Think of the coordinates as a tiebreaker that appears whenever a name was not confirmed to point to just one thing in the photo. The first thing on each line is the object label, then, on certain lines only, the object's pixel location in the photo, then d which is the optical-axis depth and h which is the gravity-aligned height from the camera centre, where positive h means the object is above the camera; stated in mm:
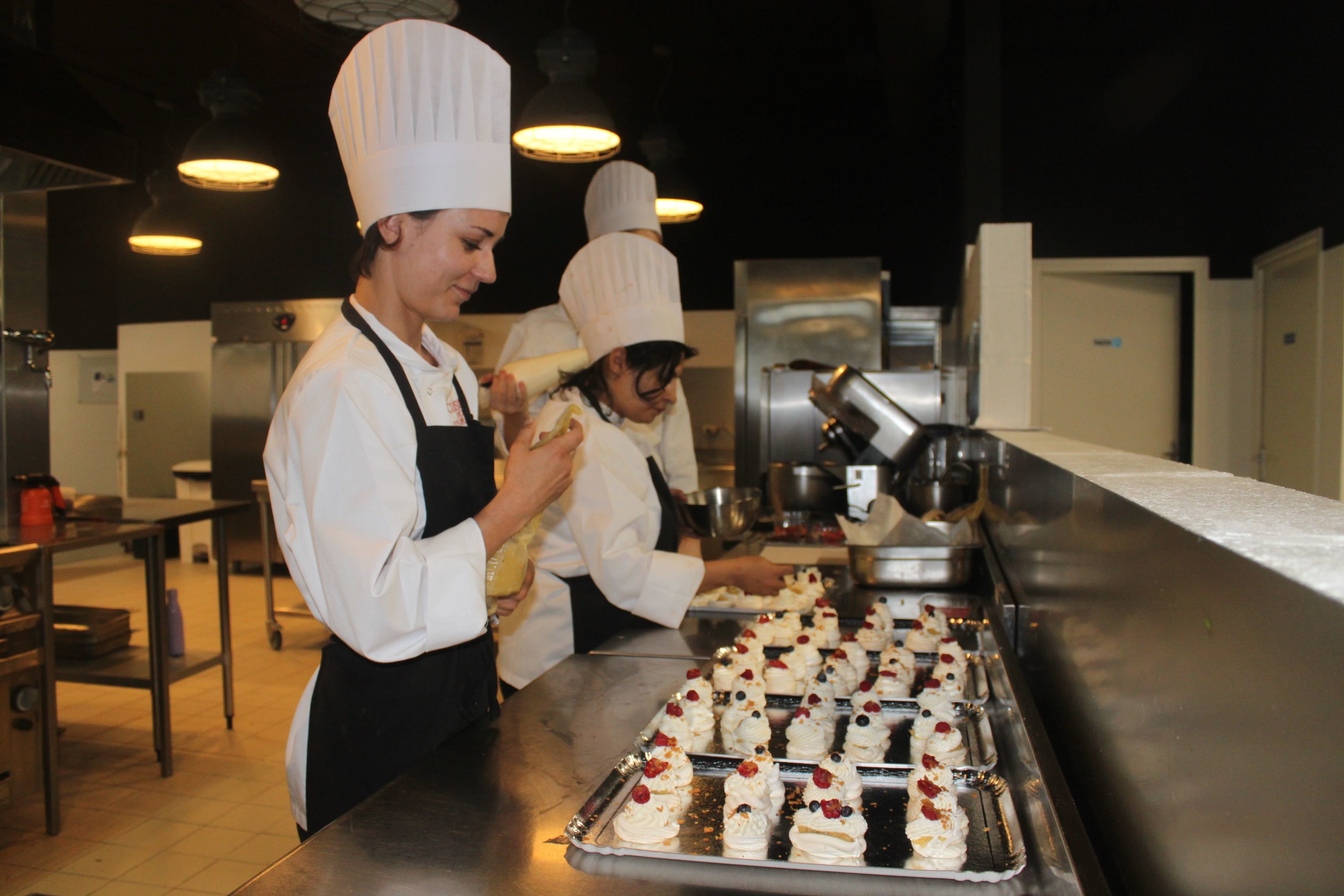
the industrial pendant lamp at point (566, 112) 3797 +1266
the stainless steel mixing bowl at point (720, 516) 2754 -272
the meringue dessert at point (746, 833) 1027 -456
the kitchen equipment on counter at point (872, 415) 3543 +33
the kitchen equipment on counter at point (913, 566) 2336 -358
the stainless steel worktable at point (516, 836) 950 -469
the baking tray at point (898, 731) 1284 -464
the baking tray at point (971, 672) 1509 -440
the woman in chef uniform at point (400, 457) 1311 -52
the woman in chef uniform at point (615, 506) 2115 -193
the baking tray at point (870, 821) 982 -462
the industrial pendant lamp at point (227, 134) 4359 +1349
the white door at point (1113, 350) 6051 +485
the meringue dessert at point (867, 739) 1345 -458
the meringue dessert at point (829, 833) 1000 -446
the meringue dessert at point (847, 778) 1149 -439
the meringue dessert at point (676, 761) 1187 -436
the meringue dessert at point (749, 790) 1098 -434
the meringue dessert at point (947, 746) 1274 -442
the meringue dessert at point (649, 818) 1043 -448
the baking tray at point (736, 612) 2250 -455
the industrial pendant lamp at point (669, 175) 5336 +1425
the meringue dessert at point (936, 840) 977 -444
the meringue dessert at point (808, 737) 1367 -466
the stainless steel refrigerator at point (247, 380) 7512 +336
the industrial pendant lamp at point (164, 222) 5988 +1281
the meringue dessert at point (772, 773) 1154 -439
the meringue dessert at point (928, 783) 1083 -424
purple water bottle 4199 -955
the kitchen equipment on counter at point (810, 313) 5168 +614
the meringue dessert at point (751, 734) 1372 -458
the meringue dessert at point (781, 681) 1630 -450
